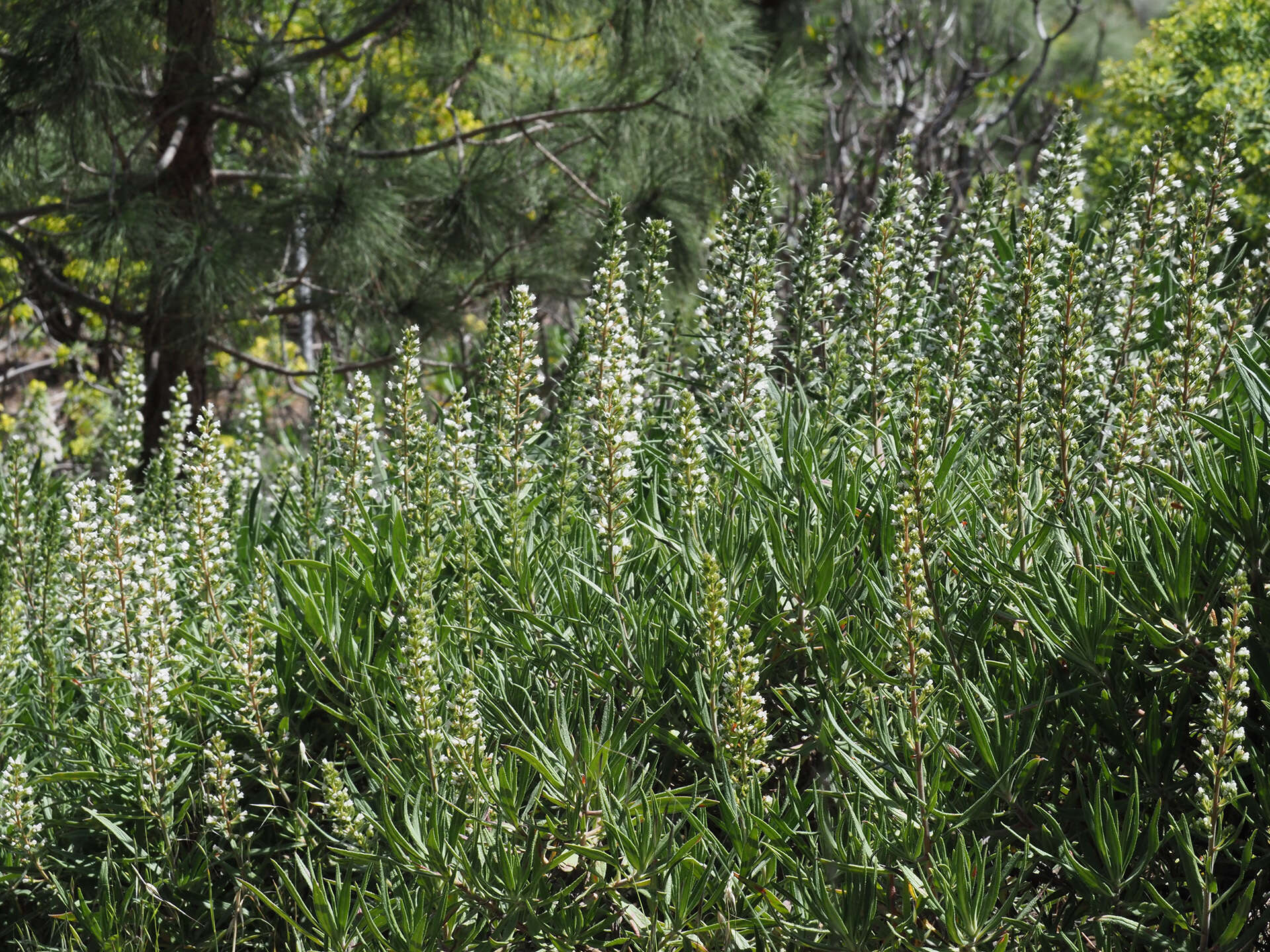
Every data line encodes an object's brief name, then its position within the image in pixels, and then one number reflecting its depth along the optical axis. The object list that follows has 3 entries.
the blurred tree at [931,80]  10.23
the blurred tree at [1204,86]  7.58
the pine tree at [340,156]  5.66
